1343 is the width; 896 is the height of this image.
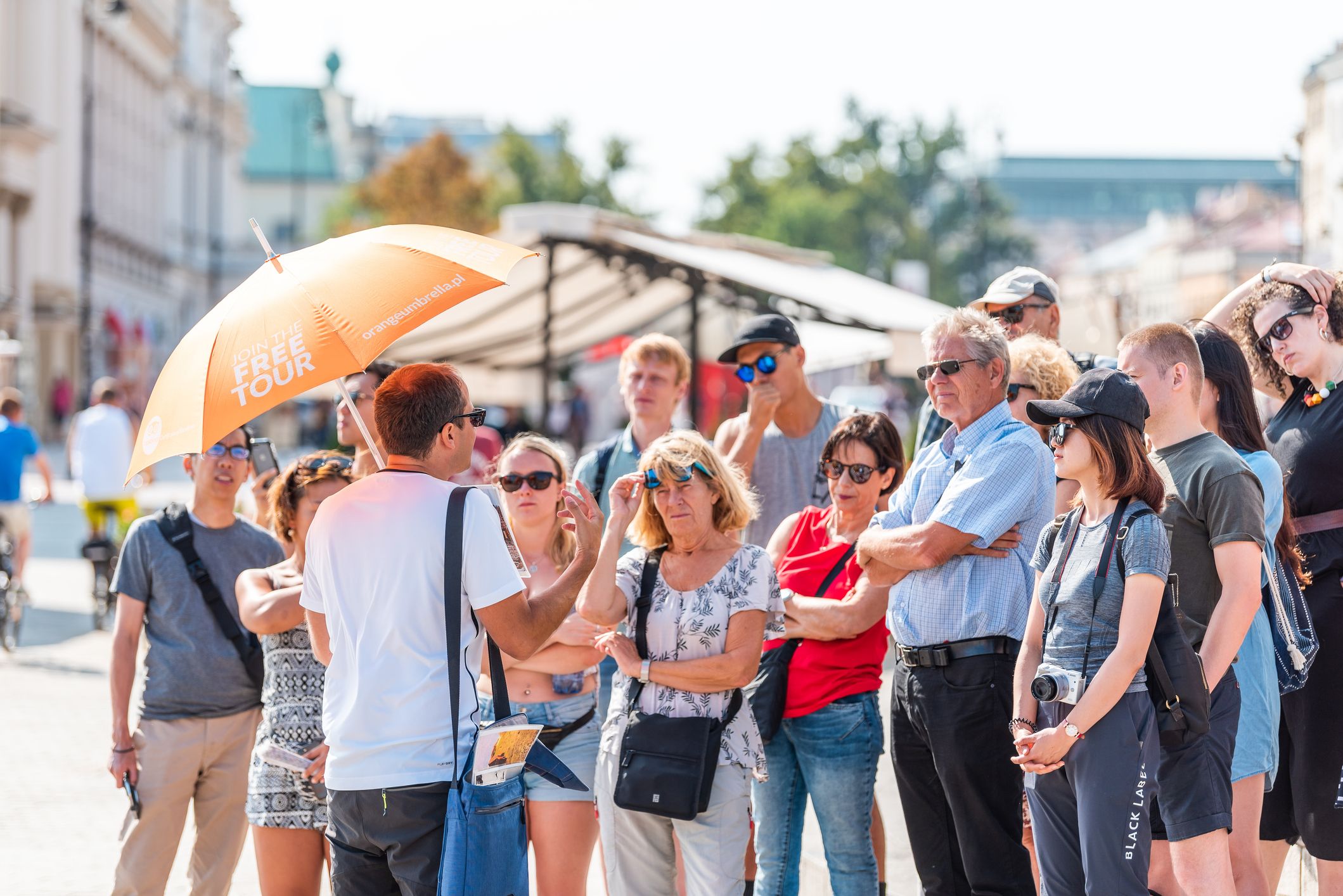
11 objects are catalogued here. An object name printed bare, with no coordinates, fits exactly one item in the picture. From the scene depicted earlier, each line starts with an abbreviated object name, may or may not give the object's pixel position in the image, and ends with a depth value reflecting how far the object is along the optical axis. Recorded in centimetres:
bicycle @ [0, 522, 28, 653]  2598
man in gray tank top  1249
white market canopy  2500
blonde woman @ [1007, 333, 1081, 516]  1066
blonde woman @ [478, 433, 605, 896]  994
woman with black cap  772
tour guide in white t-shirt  770
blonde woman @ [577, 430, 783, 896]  945
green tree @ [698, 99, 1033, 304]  15087
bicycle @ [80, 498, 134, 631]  2905
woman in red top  1025
